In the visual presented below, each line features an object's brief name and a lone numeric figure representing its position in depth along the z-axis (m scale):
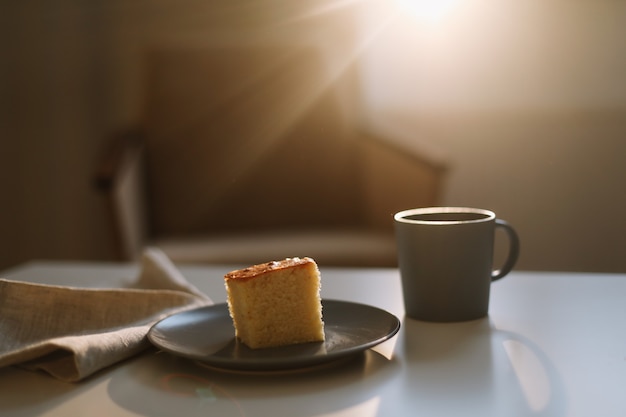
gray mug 0.73
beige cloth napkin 0.59
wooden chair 1.93
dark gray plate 0.56
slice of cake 0.61
